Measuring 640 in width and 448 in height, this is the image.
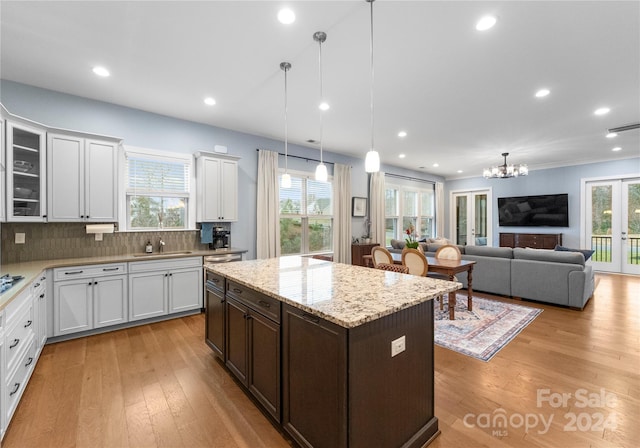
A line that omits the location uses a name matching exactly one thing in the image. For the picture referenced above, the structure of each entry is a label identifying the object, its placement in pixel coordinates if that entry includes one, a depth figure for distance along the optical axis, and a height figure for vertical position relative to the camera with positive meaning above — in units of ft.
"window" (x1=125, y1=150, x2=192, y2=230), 13.19 +1.65
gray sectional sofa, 13.51 -2.59
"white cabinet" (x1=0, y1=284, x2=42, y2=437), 5.85 -3.01
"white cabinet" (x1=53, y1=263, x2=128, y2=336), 10.15 -2.74
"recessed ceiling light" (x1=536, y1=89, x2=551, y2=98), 11.21 +5.21
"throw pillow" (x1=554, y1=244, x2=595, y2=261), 15.62 -1.52
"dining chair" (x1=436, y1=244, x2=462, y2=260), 14.68 -1.51
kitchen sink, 12.30 -1.35
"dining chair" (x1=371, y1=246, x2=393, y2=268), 12.76 -1.47
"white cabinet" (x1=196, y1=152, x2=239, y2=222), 14.11 +1.83
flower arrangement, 13.09 -0.97
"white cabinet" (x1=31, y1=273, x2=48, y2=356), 8.63 -2.70
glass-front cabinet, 9.16 +1.74
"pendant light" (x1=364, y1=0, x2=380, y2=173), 7.47 +1.63
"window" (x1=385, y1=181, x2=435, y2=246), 26.27 +1.25
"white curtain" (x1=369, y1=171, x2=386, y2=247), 23.39 +1.20
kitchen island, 4.53 -2.41
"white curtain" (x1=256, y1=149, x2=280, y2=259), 16.48 +0.96
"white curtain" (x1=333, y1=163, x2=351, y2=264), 20.51 +0.77
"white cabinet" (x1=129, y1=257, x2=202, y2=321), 11.64 -2.70
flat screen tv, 24.56 +1.20
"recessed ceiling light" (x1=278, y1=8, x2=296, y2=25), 6.99 +5.17
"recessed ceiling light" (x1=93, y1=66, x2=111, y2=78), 9.57 +5.18
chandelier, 19.62 +3.65
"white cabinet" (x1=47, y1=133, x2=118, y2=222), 10.59 +1.74
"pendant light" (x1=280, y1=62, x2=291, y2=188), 9.45 +5.22
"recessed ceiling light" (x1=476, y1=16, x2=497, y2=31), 7.23 +5.17
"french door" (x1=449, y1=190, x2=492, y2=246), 29.53 +0.71
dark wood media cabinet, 24.70 -1.45
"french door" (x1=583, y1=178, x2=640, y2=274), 21.72 -0.01
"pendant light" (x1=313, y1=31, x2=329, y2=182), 7.89 +5.18
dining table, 12.17 -1.95
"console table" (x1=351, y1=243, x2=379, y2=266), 21.11 -2.09
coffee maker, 14.66 -0.75
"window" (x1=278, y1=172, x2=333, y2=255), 18.35 +0.50
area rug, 9.85 -4.12
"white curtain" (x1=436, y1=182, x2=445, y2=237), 30.32 +1.51
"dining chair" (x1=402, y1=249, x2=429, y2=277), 12.01 -1.62
